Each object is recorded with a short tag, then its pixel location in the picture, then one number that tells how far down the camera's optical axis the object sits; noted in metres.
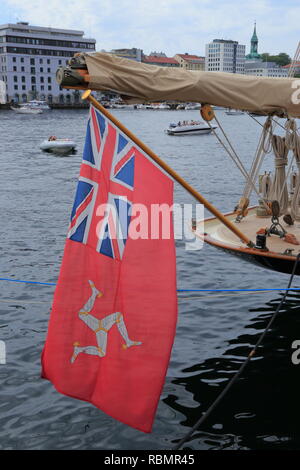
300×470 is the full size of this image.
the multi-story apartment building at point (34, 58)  183.62
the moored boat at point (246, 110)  8.28
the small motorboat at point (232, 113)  163.50
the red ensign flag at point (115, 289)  7.16
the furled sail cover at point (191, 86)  8.10
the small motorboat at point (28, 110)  144.50
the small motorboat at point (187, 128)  73.81
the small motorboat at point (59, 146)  51.78
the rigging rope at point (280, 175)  13.20
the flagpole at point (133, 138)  7.39
